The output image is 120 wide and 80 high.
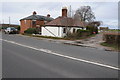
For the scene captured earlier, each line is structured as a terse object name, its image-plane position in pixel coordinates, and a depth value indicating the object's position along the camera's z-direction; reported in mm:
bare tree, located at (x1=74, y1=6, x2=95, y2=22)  70938
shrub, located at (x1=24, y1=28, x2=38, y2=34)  40641
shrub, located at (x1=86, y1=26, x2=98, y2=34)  39156
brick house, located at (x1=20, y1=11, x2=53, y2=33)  48569
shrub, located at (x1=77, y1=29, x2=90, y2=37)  29266
